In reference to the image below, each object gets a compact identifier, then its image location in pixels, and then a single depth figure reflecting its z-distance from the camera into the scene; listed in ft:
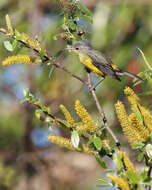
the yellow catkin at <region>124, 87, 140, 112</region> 19.76
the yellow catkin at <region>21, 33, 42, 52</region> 20.04
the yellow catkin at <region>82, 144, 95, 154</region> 19.78
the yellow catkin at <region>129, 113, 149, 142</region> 19.64
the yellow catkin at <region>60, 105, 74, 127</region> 19.75
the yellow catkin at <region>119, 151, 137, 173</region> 19.49
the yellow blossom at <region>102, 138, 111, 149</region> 19.78
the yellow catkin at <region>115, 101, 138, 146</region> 19.63
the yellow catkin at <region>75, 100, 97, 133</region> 19.69
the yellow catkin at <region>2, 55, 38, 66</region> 19.88
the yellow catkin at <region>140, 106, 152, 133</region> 19.69
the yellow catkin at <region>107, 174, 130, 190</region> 19.32
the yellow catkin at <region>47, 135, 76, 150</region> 19.74
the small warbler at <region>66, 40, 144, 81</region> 21.44
